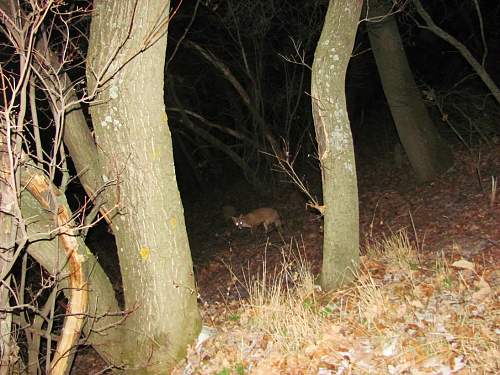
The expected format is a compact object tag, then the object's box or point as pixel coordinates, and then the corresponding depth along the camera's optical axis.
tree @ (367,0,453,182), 9.55
